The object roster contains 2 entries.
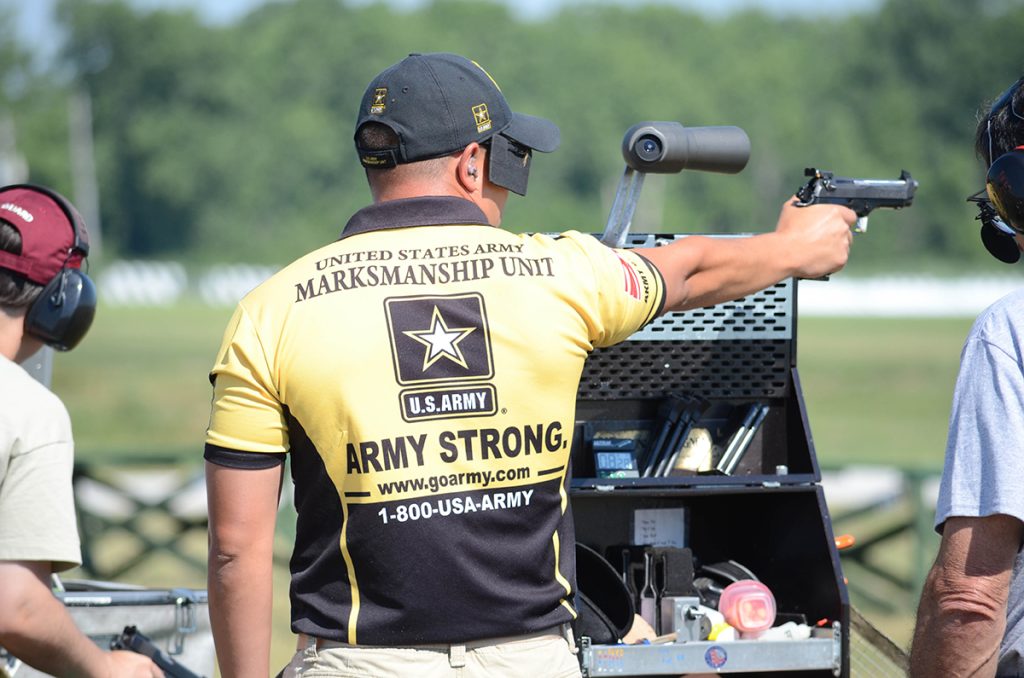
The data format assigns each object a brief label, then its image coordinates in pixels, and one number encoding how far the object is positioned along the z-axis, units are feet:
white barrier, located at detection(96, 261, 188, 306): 383.86
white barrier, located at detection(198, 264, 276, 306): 383.24
